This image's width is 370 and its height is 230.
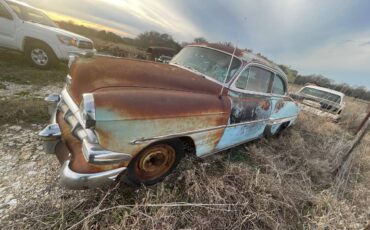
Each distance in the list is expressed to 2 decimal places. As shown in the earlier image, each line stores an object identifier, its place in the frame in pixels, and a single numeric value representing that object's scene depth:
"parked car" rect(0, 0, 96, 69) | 4.81
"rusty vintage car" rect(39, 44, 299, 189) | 1.66
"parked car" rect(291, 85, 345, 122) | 7.58
